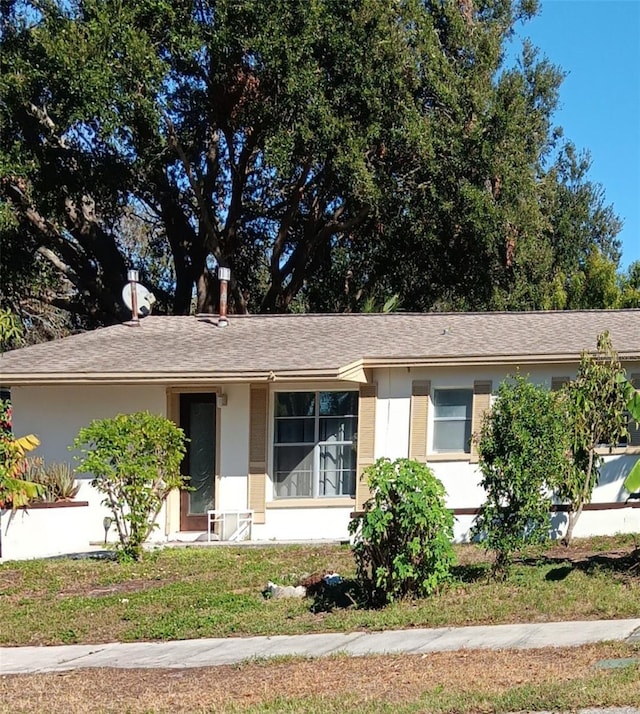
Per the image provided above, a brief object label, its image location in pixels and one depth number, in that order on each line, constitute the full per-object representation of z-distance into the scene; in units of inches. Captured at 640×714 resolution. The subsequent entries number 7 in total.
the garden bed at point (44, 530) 471.8
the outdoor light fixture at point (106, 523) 447.8
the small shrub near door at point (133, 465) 428.8
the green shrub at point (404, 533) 332.2
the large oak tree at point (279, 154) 749.3
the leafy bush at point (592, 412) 404.5
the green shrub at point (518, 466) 352.8
